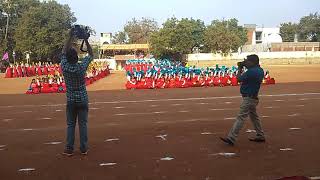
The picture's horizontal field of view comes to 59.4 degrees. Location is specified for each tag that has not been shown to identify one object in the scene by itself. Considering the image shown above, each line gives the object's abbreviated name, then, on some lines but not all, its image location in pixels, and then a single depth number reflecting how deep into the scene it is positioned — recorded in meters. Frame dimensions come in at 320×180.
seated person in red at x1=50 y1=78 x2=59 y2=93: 14.12
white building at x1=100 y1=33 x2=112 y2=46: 74.19
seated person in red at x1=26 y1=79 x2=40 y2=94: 14.02
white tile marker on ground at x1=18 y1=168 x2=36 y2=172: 4.13
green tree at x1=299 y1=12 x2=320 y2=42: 63.79
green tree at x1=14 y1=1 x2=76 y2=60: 39.48
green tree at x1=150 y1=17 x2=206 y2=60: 41.48
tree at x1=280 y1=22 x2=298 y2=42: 67.63
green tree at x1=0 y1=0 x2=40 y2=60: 42.50
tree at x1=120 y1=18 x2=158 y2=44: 58.15
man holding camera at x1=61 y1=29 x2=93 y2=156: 4.49
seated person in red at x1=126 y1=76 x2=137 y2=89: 15.03
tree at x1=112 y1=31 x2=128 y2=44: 62.34
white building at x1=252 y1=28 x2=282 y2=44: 72.21
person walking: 5.02
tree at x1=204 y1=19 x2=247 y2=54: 45.20
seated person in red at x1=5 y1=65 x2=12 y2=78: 24.77
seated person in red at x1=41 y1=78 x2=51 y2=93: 14.07
